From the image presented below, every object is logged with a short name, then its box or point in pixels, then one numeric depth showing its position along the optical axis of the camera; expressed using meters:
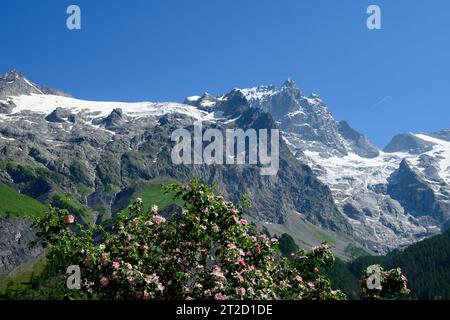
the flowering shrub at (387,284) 28.64
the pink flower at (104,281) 22.20
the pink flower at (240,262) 22.72
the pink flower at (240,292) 20.59
